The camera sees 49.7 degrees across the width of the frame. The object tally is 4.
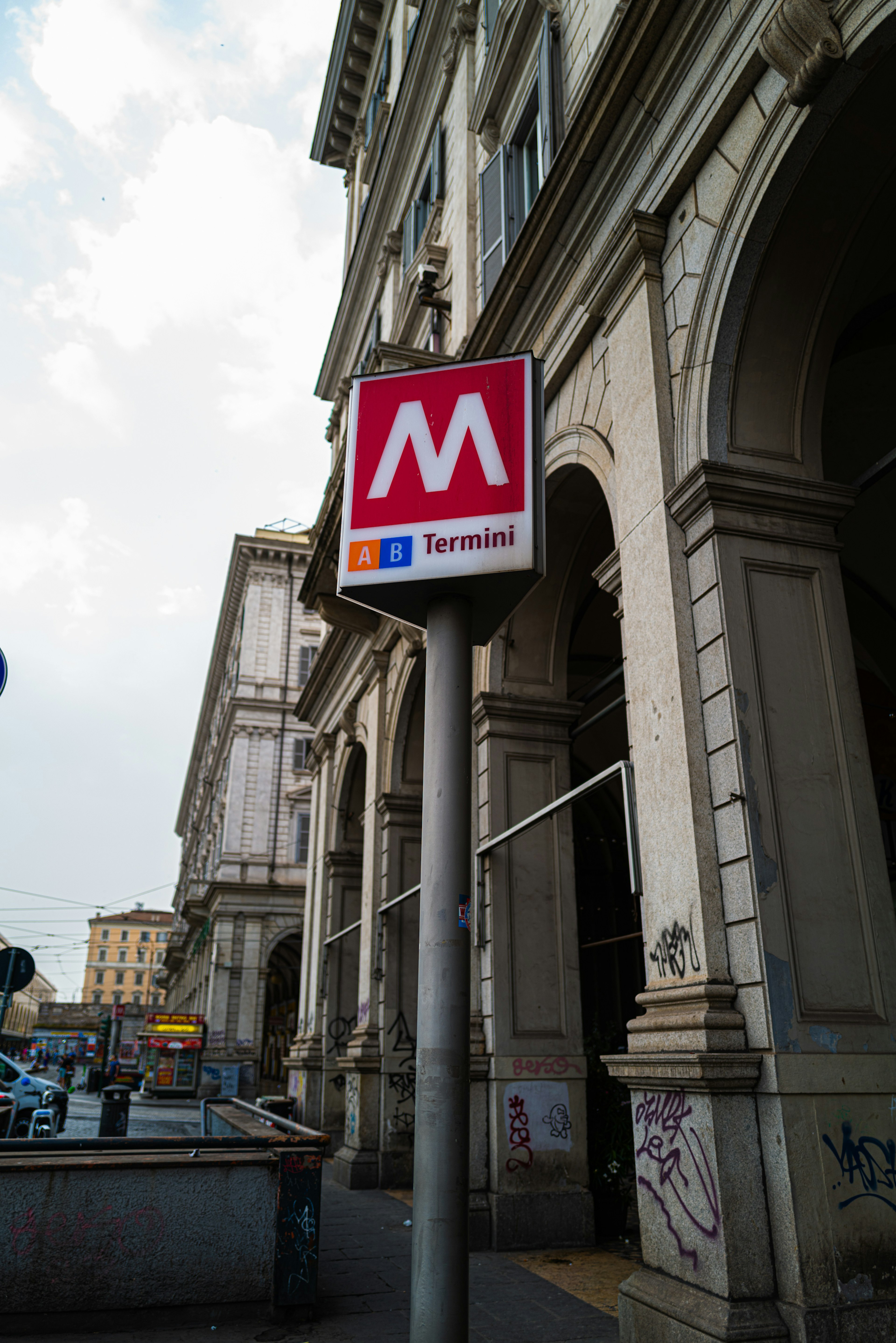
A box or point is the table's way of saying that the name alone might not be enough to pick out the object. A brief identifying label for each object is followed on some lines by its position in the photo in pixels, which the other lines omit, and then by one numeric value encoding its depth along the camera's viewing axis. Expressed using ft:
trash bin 34.91
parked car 50.57
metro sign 11.61
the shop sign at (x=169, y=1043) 102.27
